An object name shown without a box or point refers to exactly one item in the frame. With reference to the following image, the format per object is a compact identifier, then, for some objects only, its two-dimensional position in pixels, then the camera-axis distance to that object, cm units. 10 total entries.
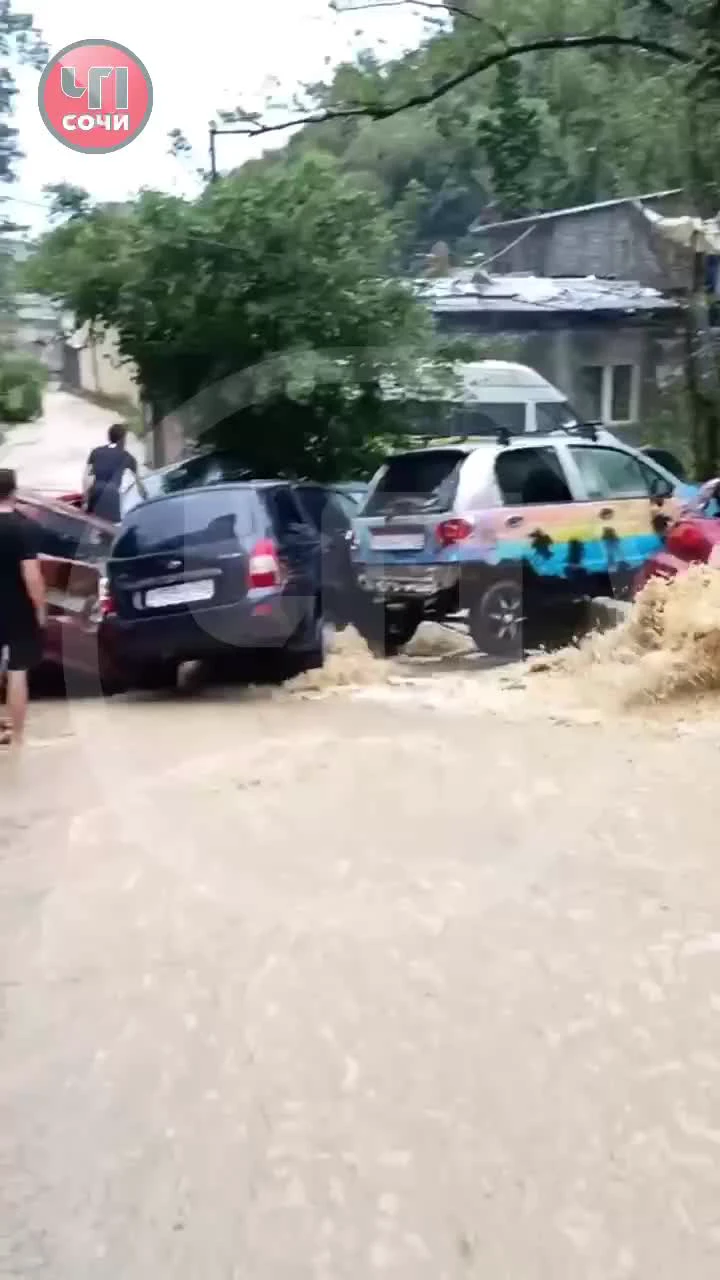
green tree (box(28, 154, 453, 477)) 1509
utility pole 1485
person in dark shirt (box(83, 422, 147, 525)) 1408
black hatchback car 1181
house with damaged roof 1576
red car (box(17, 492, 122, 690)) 1176
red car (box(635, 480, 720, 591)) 1262
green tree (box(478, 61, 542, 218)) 1572
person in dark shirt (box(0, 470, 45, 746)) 970
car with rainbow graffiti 1334
